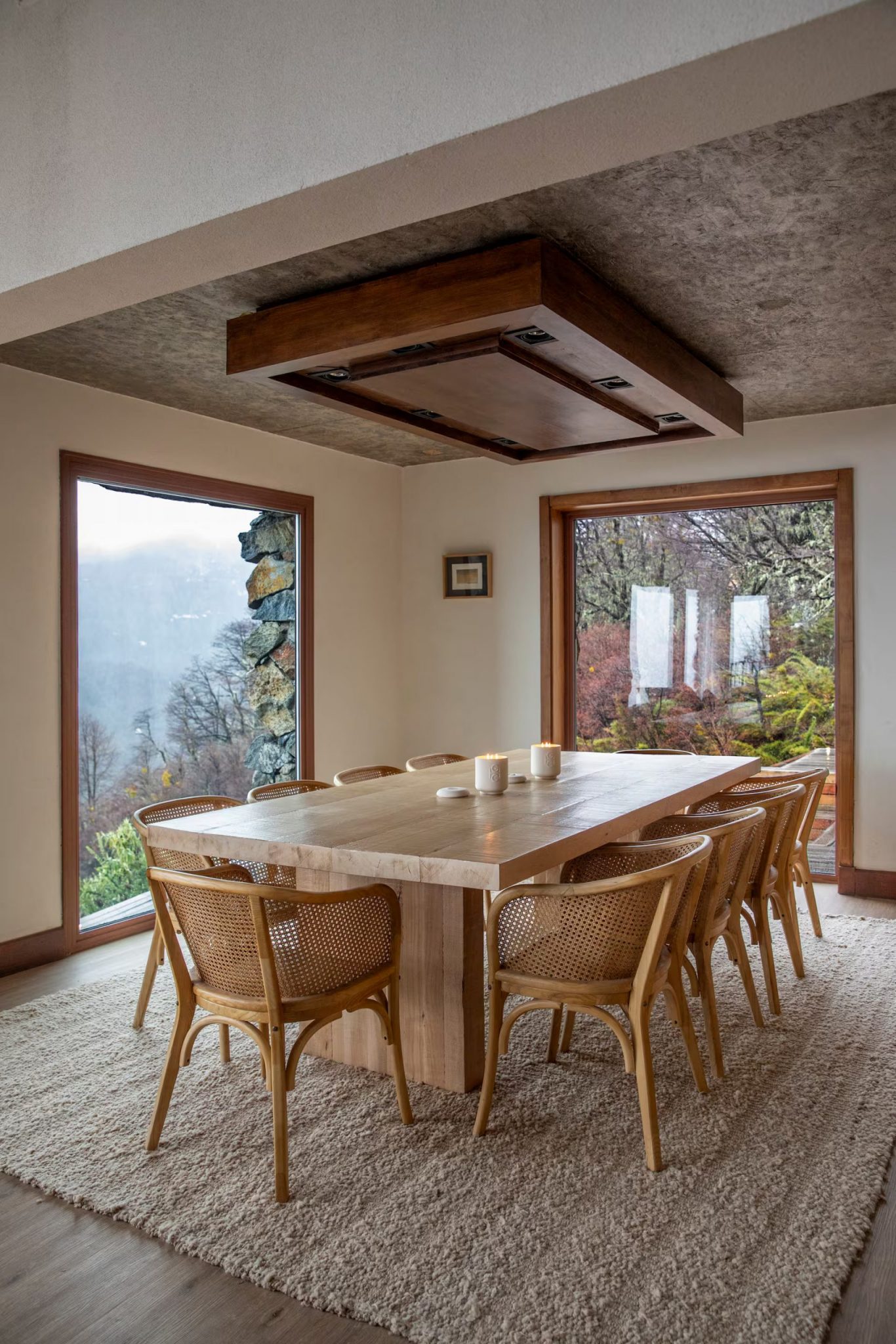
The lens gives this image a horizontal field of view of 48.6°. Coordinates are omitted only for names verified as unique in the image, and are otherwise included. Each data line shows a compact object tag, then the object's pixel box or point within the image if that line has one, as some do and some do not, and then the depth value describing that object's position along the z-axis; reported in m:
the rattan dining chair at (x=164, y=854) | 2.76
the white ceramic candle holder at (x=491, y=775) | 3.35
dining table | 2.37
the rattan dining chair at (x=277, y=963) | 2.23
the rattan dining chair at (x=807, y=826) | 3.66
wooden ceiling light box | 2.82
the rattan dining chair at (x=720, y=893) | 2.77
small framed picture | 6.00
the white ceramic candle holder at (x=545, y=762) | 3.74
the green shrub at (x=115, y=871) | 4.40
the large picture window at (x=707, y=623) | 5.21
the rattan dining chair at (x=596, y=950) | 2.31
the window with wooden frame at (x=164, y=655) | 4.36
